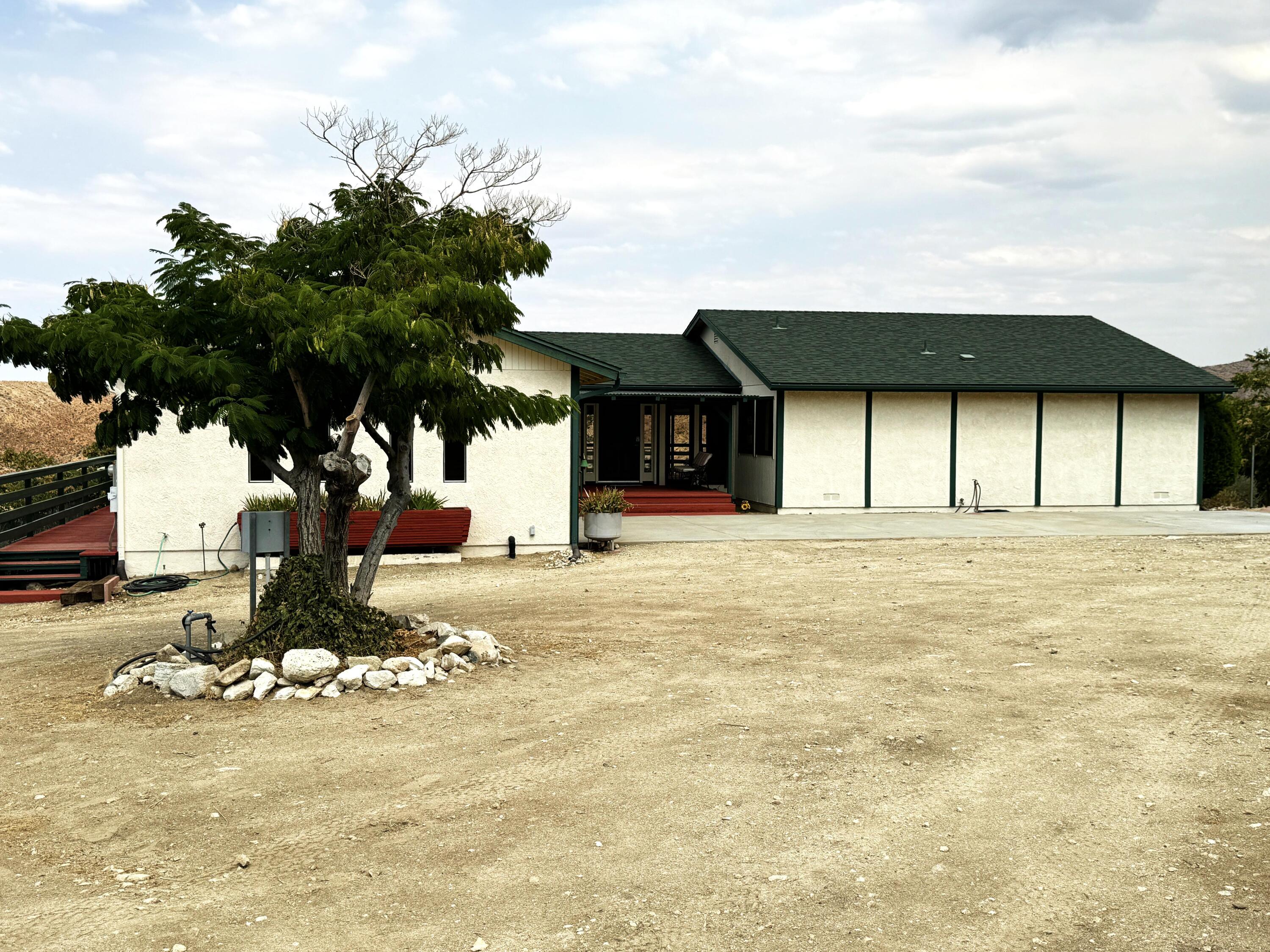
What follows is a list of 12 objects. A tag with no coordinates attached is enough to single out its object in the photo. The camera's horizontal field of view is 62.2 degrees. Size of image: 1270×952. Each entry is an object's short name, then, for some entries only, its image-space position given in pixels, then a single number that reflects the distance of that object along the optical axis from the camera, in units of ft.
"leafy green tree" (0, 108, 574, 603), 25.70
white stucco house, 73.00
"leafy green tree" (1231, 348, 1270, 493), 86.89
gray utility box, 27.86
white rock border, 25.41
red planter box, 51.34
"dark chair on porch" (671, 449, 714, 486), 79.46
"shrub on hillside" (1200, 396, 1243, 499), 81.20
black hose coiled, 46.42
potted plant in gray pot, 54.29
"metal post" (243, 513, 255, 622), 27.68
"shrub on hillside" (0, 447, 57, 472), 88.94
